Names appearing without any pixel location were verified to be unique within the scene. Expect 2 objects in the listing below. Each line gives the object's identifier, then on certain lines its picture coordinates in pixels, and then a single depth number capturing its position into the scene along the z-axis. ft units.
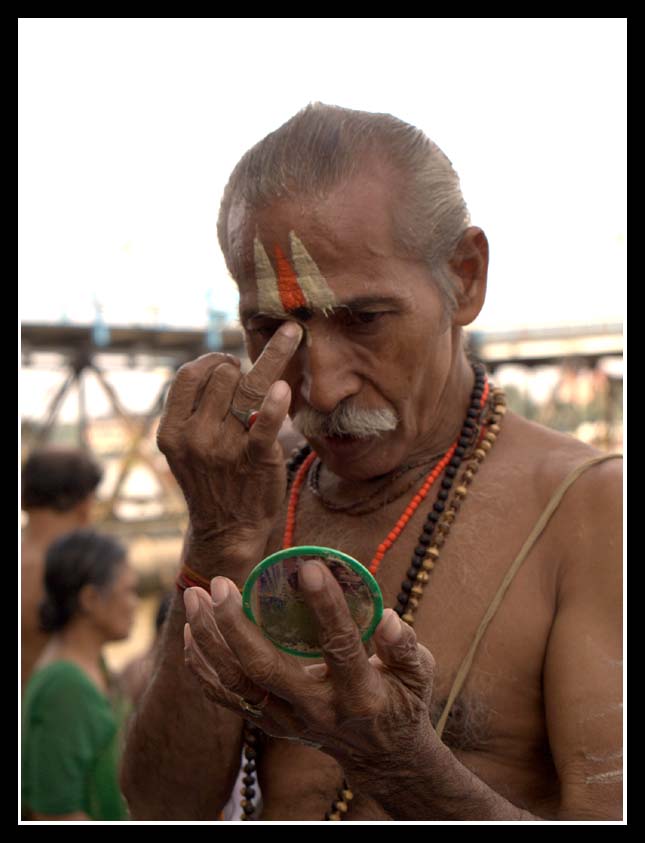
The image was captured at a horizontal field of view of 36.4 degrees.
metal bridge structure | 31.58
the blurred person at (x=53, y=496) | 17.06
